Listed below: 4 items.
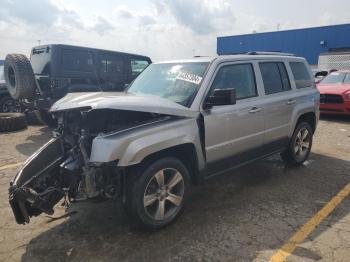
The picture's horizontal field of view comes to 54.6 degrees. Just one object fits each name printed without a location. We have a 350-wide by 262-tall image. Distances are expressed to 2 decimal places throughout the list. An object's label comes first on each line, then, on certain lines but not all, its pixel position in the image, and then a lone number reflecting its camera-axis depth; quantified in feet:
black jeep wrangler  24.98
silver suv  10.58
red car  34.59
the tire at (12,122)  29.19
